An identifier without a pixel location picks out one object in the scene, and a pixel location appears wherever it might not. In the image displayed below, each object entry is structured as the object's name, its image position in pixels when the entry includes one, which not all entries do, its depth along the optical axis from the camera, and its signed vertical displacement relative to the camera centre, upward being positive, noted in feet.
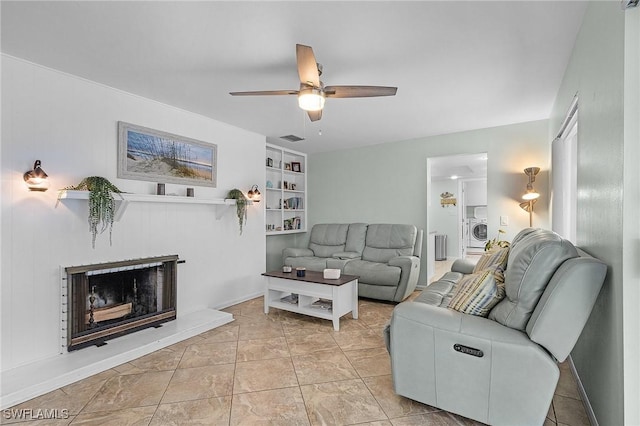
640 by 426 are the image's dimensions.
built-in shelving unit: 18.19 +1.25
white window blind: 9.94 +0.98
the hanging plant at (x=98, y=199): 9.02 +0.34
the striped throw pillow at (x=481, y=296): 6.27 -1.70
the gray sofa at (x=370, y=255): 13.96 -2.27
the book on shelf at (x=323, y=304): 11.71 -3.63
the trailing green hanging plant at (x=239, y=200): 13.83 +0.49
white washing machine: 32.04 -2.10
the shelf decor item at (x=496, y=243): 12.93 -1.31
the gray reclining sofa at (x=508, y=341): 4.89 -2.26
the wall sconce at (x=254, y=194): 14.89 +0.82
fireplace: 8.92 -2.88
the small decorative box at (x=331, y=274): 11.57 -2.34
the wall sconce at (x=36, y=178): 8.11 +0.84
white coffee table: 10.95 -3.04
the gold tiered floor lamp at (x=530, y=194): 12.99 +0.80
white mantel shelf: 8.69 +0.40
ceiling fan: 7.23 +3.06
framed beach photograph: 10.54 +2.02
